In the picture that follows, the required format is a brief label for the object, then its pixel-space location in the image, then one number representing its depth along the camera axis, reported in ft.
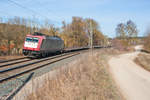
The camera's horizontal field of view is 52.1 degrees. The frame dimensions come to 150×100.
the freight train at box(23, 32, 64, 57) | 55.21
